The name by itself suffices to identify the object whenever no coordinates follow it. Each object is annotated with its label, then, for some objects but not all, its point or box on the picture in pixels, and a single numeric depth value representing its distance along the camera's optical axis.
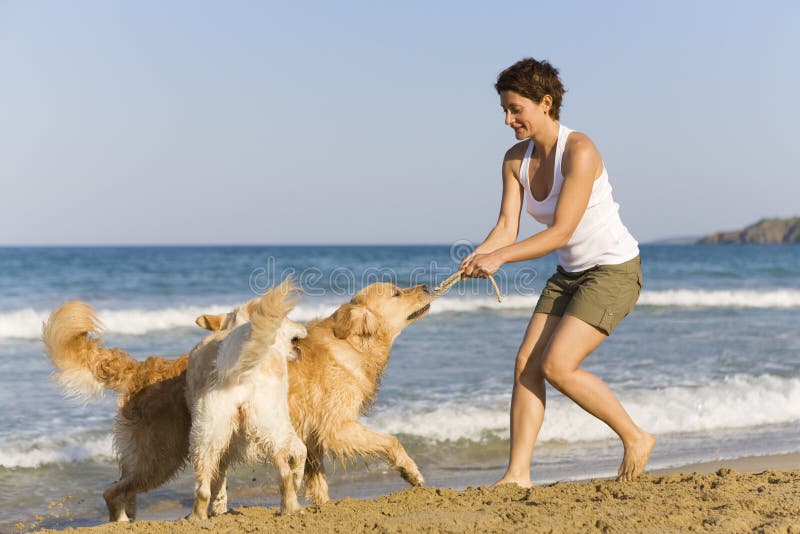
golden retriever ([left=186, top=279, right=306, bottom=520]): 3.80
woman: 4.34
